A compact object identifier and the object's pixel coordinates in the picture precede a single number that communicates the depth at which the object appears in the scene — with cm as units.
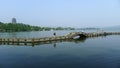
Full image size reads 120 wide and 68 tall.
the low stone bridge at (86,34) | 3201
